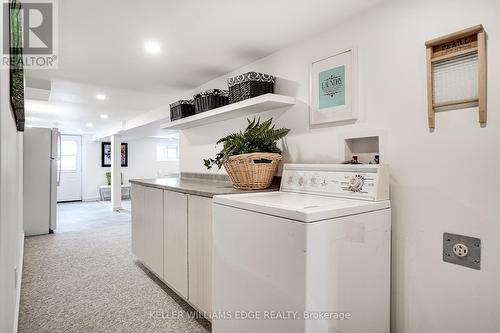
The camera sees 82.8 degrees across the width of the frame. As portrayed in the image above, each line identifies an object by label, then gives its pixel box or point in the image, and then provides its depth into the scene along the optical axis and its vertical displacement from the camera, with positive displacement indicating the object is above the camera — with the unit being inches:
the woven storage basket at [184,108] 121.0 +24.0
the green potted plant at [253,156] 77.3 +2.2
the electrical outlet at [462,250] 51.1 -16.0
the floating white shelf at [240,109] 80.5 +17.8
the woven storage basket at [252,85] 85.1 +24.2
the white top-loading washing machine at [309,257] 44.9 -16.7
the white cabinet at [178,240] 74.1 -23.9
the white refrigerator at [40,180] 181.8 -10.1
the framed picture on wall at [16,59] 43.0 +17.6
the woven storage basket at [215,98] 104.9 +24.5
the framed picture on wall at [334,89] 69.9 +19.7
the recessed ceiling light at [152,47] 86.1 +36.5
